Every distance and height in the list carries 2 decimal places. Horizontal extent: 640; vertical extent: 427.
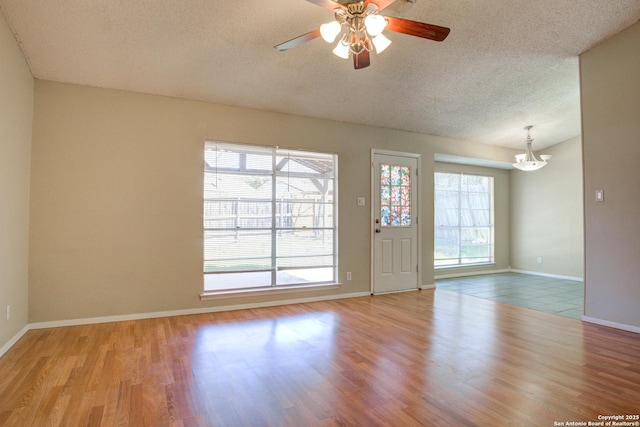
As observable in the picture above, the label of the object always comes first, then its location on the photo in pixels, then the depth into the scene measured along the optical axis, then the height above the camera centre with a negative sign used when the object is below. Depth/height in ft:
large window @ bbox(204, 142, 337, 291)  14.39 +0.20
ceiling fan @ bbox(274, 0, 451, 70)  7.29 +4.27
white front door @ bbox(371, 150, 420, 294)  17.67 +0.03
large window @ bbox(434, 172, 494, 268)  23.61 +0.11
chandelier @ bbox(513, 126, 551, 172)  18.70 +3.22
